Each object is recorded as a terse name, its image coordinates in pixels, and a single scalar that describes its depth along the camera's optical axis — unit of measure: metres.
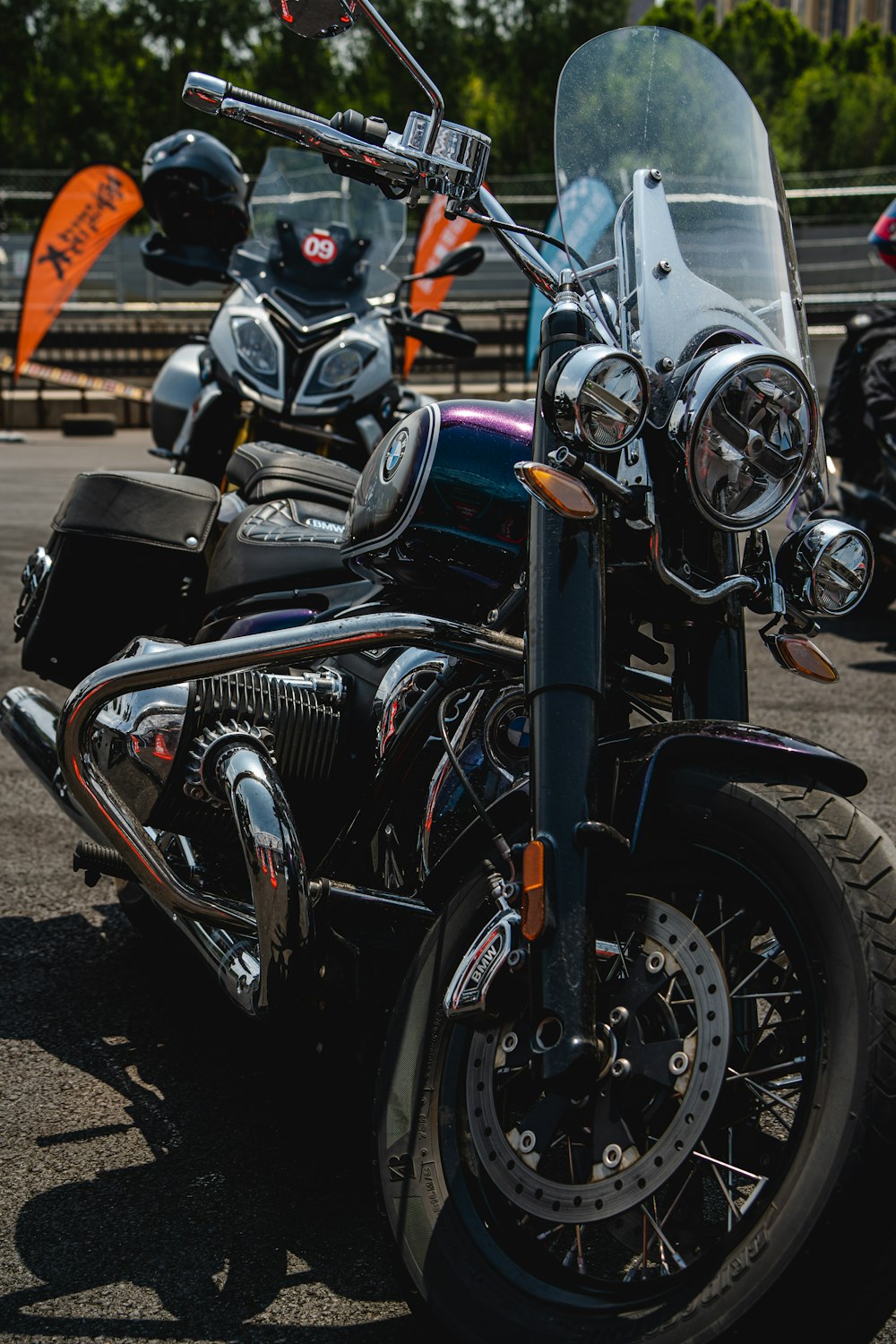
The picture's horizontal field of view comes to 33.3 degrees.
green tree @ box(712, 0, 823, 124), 64.56
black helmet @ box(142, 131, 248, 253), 5.85
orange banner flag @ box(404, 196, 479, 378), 12.01
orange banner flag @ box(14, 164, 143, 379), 15.01
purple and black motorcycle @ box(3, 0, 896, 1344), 1.83
